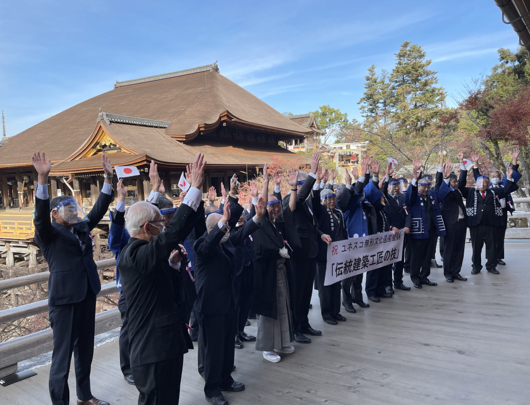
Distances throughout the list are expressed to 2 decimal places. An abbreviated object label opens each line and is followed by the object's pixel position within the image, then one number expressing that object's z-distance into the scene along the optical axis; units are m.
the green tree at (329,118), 41.00
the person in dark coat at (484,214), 7.11
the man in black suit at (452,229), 6.69
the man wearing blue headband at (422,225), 6.35
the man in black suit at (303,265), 4.55
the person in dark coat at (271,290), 3.92
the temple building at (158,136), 19.36
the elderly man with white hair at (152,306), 2.27
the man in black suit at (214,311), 3.19
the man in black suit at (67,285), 2.96
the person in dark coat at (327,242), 4.96
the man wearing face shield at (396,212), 6.33
